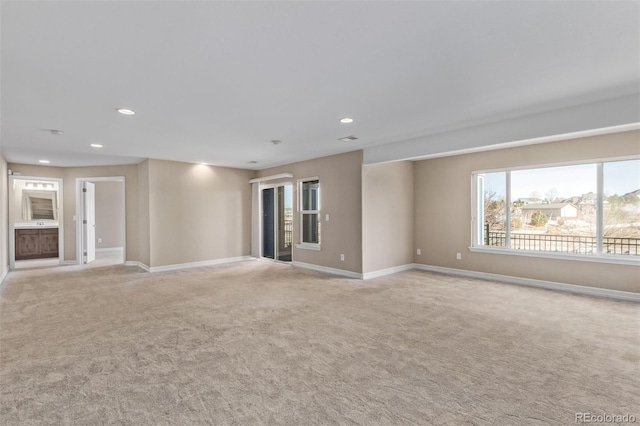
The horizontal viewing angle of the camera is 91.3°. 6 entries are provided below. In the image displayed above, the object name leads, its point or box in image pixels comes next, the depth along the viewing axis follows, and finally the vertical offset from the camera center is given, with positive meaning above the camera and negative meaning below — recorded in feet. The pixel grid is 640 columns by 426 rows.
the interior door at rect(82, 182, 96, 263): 24.66 -0.75
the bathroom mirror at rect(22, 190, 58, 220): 26.43 +0.59
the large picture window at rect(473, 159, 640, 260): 14.67 -0.02
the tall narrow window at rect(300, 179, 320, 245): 21.74 -0.05
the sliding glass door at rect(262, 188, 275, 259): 25.82 -1.04
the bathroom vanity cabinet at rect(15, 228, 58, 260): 25.30 -2.58
